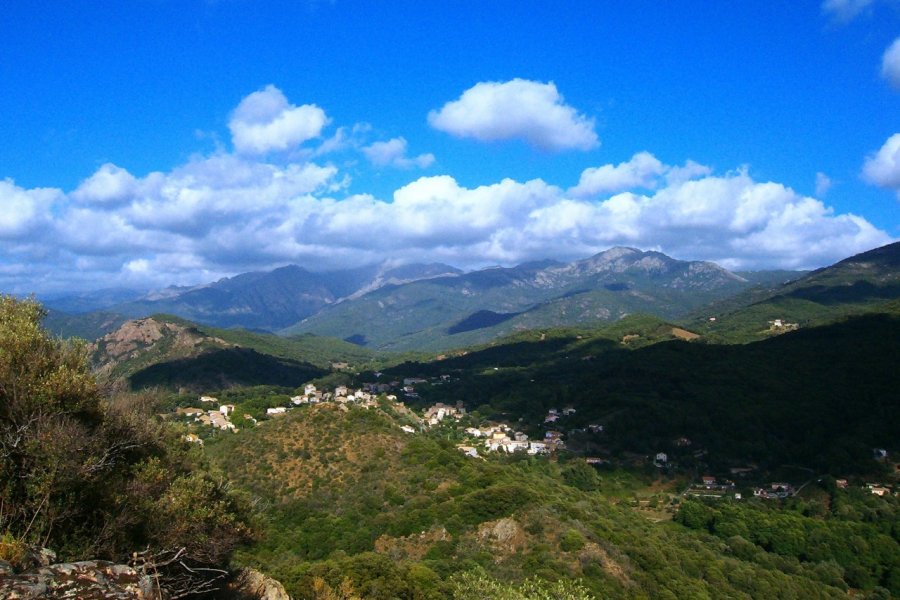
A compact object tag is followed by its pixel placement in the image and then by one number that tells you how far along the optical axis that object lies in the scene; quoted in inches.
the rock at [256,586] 509.4
